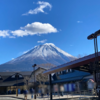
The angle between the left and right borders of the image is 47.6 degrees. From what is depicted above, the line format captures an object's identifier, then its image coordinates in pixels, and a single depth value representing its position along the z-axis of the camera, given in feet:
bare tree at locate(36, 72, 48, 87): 99.40
